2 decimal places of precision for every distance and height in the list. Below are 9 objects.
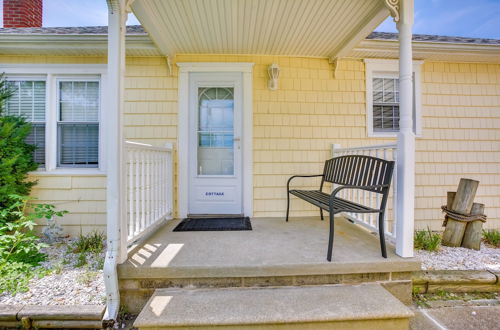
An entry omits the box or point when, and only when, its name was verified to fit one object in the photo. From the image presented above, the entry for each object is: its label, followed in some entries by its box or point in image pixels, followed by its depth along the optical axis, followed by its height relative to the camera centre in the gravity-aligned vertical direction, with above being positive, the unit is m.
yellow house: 3.28 +0.82
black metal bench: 2.06 -0.14
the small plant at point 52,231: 3.24 -0.88
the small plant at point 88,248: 2.56 -0.96
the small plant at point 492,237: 3.16 -0.96
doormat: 2.90 -0.74
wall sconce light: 3.37 +1.30
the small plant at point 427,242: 2.85 -0.92
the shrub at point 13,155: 2.91 +0.15
